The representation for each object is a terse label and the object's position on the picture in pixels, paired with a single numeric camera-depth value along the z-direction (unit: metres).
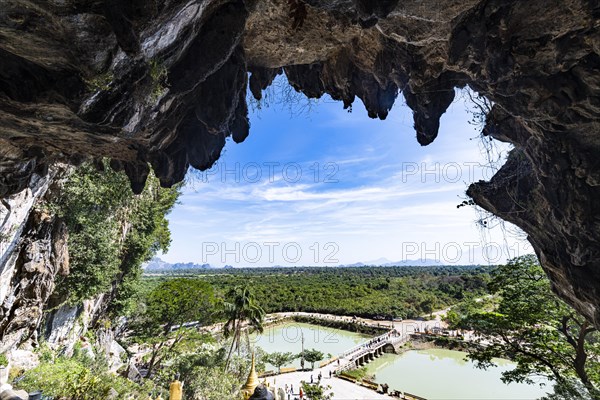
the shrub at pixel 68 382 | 9.12
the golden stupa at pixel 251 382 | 10.02
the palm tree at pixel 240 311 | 25.38
